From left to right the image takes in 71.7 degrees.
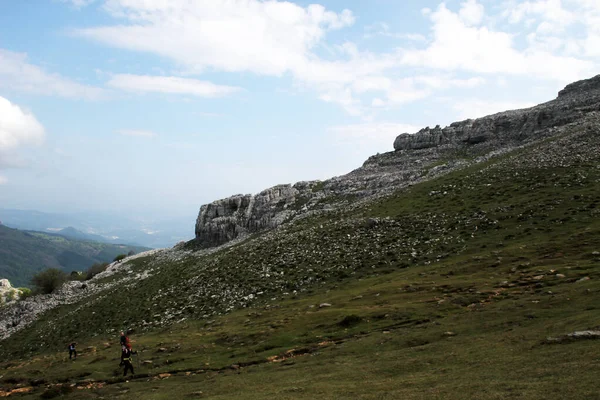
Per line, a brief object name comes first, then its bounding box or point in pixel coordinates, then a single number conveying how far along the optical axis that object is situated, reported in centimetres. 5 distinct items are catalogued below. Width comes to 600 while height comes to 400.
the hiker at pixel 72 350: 3878
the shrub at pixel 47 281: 10725
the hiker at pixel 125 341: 3006
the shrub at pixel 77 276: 13206
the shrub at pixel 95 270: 13450
